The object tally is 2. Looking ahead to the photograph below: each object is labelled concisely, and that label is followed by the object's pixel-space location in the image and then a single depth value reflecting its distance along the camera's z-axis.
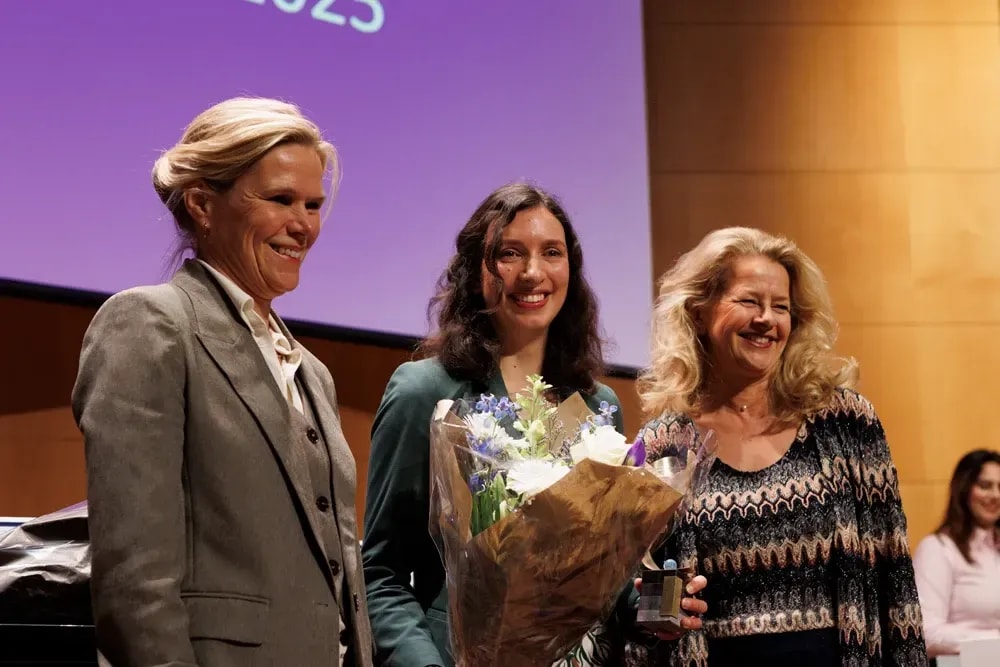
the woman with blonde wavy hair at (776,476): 2.28
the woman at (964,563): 4.46
